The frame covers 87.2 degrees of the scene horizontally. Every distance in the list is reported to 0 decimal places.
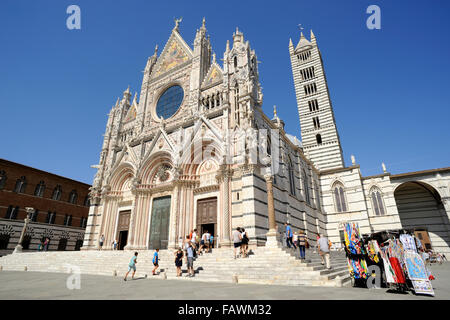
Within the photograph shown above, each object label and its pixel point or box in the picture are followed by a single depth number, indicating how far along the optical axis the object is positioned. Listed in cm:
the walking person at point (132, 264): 903
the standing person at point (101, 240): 1884
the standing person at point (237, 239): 1046
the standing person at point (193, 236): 1209
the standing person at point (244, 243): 1048
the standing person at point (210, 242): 1318
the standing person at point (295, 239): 1101
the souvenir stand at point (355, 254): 653
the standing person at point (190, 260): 920
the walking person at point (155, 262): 995
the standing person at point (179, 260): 925
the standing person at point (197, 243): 1252
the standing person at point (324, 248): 873
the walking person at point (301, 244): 959
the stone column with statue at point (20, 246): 1938
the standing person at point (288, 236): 1223
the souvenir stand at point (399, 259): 535
